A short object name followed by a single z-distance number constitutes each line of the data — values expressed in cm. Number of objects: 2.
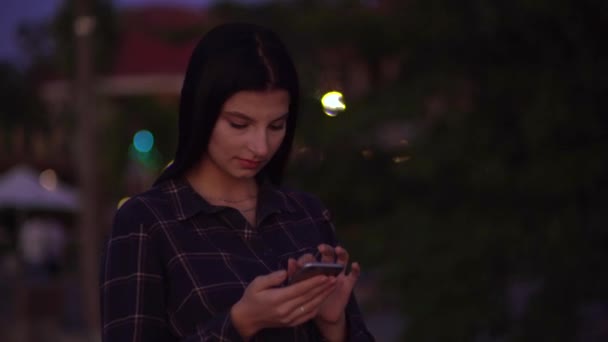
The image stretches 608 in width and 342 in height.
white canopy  1814
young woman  178
